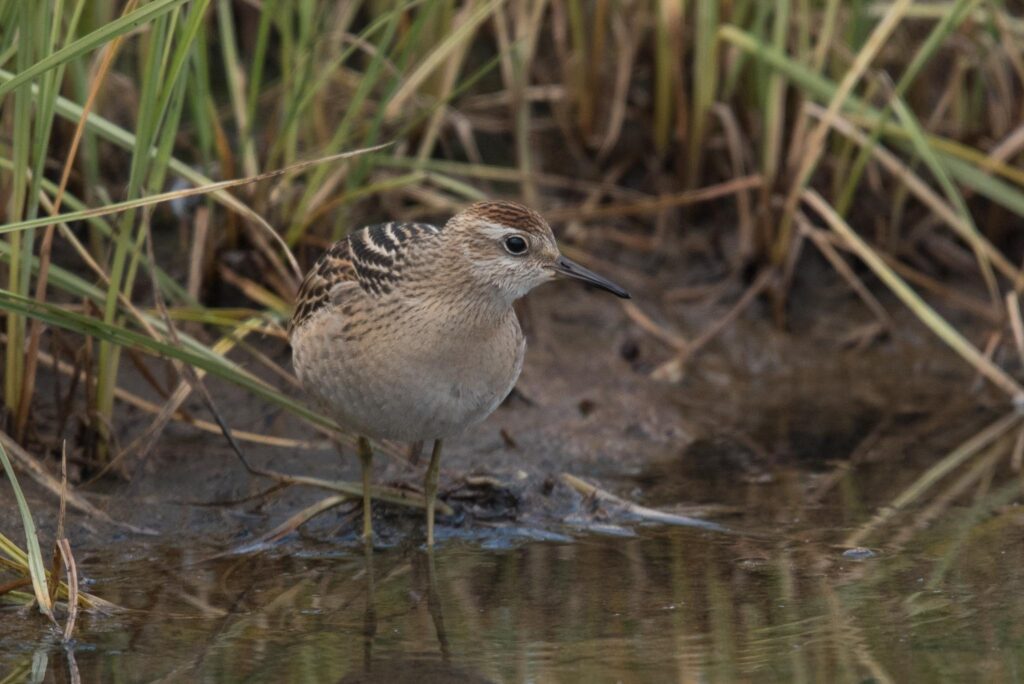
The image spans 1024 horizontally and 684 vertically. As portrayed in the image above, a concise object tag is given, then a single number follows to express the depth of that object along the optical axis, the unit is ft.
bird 32.76
